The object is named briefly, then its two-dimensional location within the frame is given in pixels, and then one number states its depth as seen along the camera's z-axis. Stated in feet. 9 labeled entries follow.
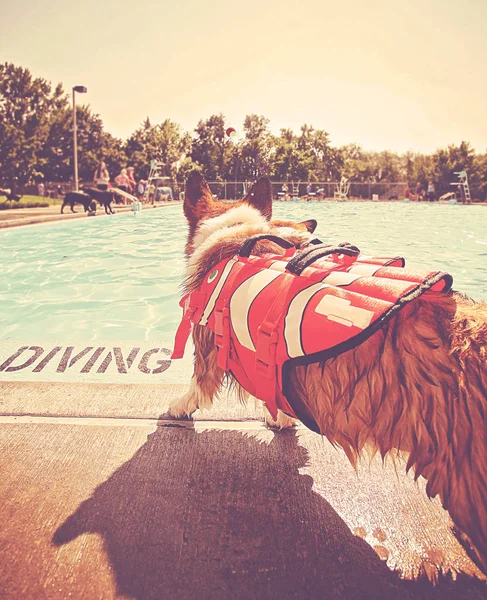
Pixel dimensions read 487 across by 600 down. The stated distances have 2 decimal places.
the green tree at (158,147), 172.14
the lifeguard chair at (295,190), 146.51
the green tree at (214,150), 176.86
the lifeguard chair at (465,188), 135.15
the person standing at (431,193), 142.16
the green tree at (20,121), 82.33
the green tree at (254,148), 179.73
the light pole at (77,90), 89.25
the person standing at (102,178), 66.39
